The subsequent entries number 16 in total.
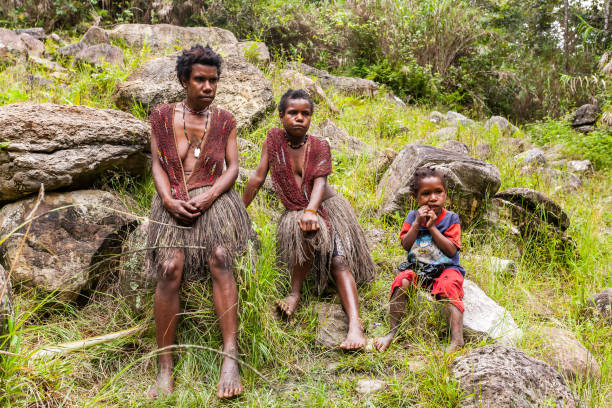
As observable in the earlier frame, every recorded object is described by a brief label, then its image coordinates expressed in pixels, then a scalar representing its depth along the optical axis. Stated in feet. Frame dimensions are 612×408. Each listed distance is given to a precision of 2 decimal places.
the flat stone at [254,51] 20.01
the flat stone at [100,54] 18.63
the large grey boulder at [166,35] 22.89
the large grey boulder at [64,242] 8.66
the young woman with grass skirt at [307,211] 8.97
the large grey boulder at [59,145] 8.89
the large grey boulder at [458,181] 12.25
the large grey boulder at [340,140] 15.94
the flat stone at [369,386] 7.06
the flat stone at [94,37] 21.22
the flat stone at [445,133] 19.48
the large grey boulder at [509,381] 5.82
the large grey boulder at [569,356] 7.52
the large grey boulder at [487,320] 8.19
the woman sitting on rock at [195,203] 7.66
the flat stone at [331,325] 8.31
